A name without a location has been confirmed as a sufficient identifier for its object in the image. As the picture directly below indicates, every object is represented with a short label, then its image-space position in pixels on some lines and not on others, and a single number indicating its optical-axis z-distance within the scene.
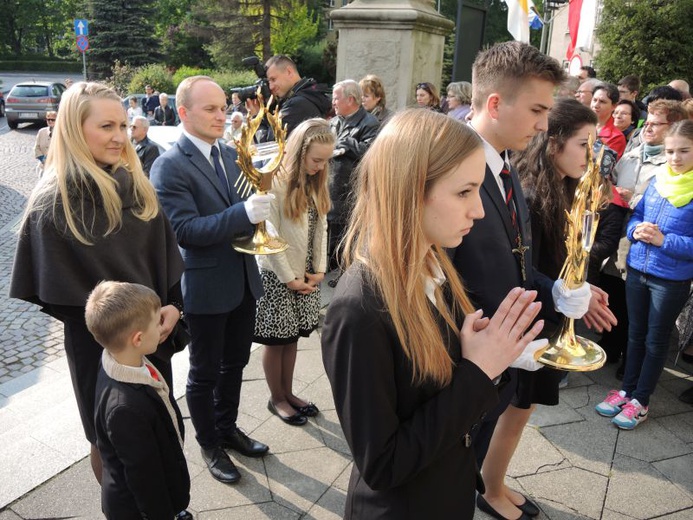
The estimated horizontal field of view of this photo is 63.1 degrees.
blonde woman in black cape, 2.31
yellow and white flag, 6.40
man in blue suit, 2.84
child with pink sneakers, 3.53
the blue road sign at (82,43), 19.12
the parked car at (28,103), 19.97
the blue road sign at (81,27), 19.52
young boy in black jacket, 2.02
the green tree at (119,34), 34.47
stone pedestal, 5.86
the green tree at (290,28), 34.75
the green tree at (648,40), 13.43
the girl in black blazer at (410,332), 1.42
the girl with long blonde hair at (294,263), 3.45
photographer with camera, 5.27
